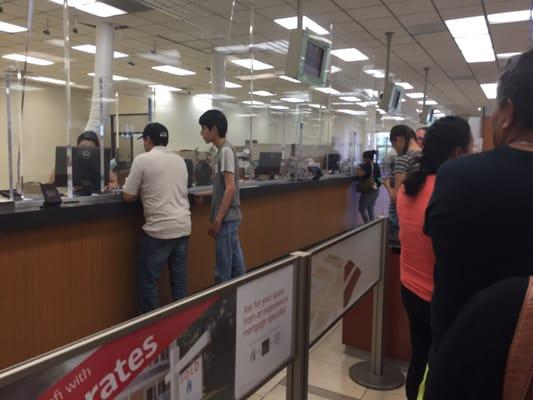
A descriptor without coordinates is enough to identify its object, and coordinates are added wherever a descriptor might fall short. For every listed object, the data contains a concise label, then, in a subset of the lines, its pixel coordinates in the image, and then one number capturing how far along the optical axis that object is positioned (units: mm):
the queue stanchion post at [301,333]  1445
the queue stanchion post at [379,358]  2475
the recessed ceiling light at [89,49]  7477
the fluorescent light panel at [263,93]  11645
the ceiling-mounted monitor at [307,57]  4461
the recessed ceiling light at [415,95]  11750
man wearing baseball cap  2771
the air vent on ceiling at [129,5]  5040
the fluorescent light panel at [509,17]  5258
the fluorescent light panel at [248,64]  8258
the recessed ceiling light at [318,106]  8992
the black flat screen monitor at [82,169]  2887
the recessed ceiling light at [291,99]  10438
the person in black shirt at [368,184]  6559
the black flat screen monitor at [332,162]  6980
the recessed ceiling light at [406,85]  10250
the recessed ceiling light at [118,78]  9886
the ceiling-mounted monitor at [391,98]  7355
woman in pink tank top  1607
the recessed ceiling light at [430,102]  13313
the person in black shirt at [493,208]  783
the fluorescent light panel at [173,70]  8980
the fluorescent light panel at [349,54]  7336
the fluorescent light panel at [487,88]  10045
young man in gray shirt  3115
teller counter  2225
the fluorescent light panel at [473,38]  5641
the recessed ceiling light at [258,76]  9531
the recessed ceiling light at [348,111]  10230
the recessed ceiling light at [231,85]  10477
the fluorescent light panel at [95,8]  5263
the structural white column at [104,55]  6203
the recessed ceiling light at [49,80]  10606
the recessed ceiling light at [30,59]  8412
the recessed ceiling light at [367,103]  9241
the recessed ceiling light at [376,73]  8992
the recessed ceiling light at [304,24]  5766
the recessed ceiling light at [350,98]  9498
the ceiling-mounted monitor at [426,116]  10672
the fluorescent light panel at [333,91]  8731
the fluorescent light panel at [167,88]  11528
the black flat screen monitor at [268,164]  5328
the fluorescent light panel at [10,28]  6340
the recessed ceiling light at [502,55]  7189
